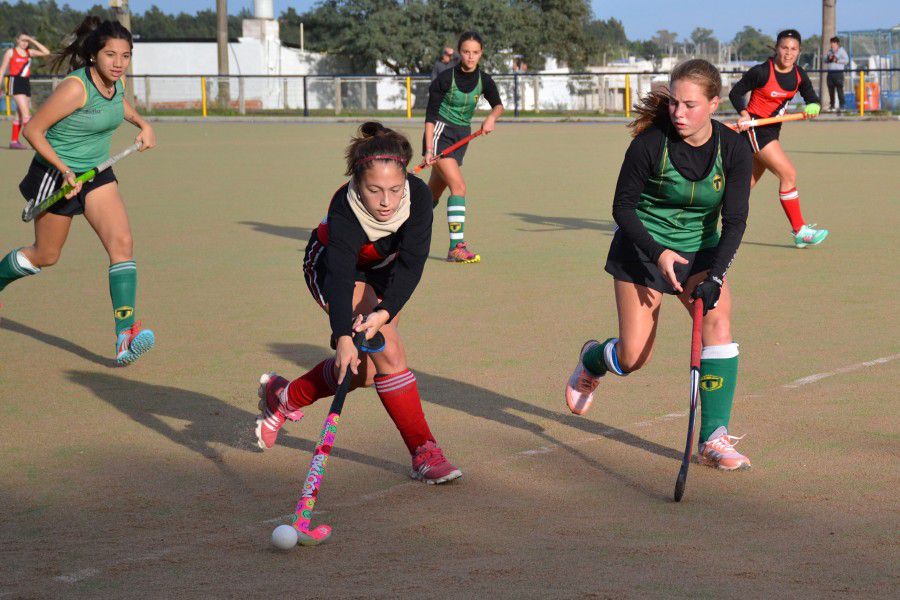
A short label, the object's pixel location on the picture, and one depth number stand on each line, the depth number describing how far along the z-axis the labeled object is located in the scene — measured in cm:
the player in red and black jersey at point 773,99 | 1062
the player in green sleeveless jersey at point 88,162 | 677
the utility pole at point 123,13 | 3703
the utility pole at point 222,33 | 4622
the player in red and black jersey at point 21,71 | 2189
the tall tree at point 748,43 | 13044
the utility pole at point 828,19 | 3669
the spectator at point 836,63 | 3281
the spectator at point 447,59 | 1919
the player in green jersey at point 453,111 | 1070
